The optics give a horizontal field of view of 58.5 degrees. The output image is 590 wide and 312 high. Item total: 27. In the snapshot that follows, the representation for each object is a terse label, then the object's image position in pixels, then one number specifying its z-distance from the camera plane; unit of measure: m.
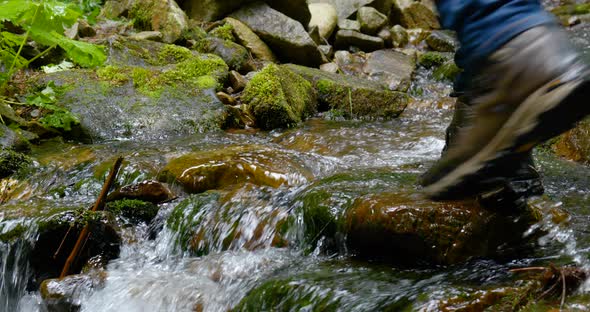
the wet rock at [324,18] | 9.78
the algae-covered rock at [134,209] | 3.50
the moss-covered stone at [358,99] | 6.49
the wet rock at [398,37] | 10.60
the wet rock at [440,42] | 10.35
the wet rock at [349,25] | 10.21
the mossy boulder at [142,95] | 5.44
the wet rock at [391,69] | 8.09
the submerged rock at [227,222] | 3.03
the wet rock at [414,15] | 11.89
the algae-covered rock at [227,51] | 7.15
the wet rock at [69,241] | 3.17
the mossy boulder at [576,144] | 4.00
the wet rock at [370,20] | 10.53
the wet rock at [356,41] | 9.76
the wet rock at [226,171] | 3.80
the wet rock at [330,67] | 8.27
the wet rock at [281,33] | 8.04
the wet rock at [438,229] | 2.26
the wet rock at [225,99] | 6.18
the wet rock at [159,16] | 7.36
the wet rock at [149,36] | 7.12
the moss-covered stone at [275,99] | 5.89
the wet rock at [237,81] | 6.57
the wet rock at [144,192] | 3.63
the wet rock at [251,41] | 7.78
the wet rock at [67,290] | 2.76
